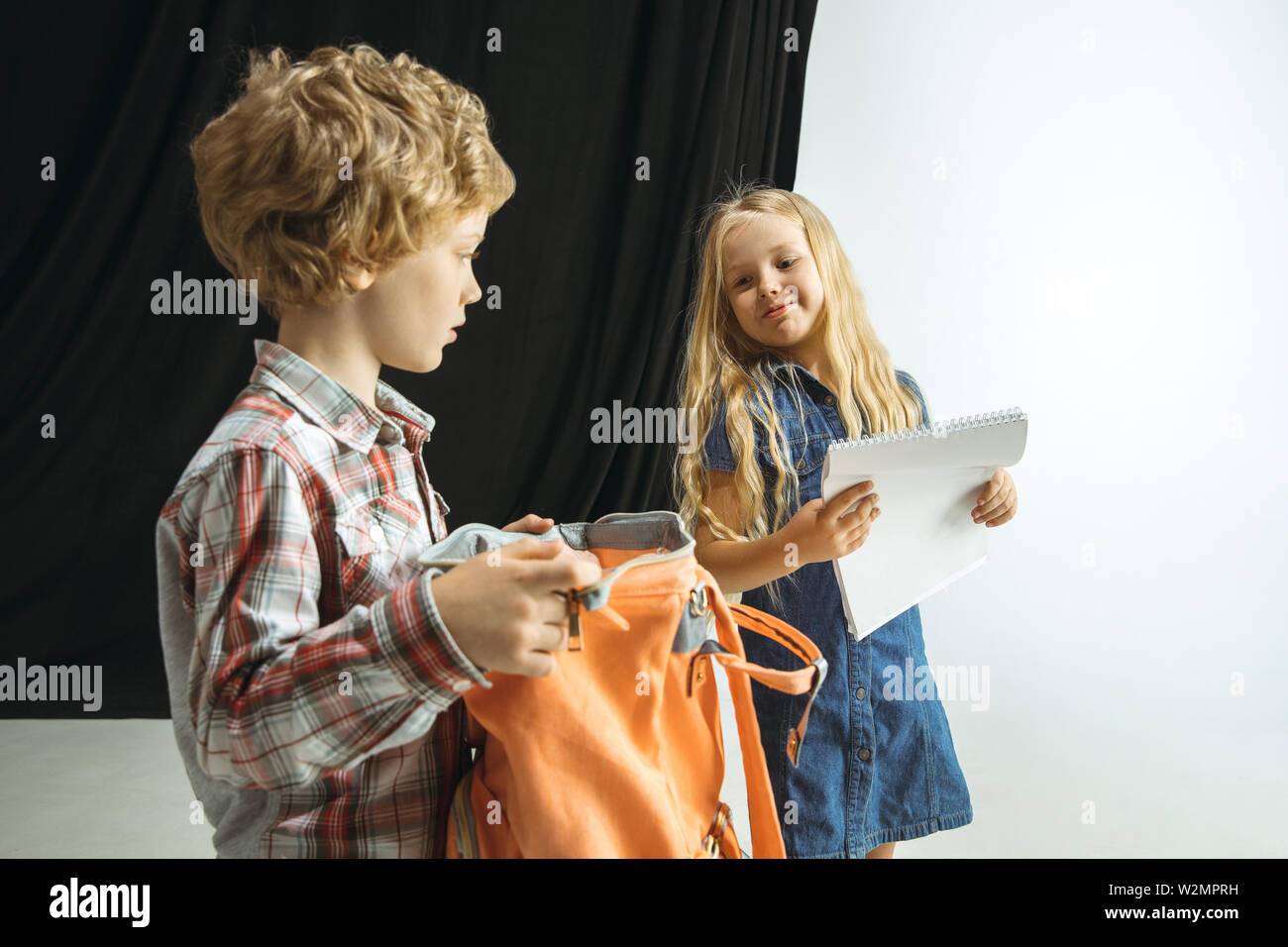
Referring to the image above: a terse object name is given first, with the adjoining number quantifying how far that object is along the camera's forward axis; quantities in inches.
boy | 21.8
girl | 43.1
